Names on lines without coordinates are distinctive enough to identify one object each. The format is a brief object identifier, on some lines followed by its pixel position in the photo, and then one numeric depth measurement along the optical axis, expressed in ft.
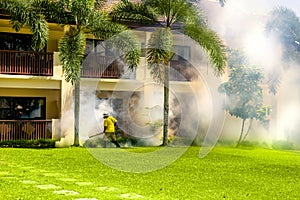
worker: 77.82
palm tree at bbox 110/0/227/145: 74.13
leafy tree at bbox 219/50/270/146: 88.43
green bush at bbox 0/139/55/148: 72.73
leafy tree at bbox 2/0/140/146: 71.46
